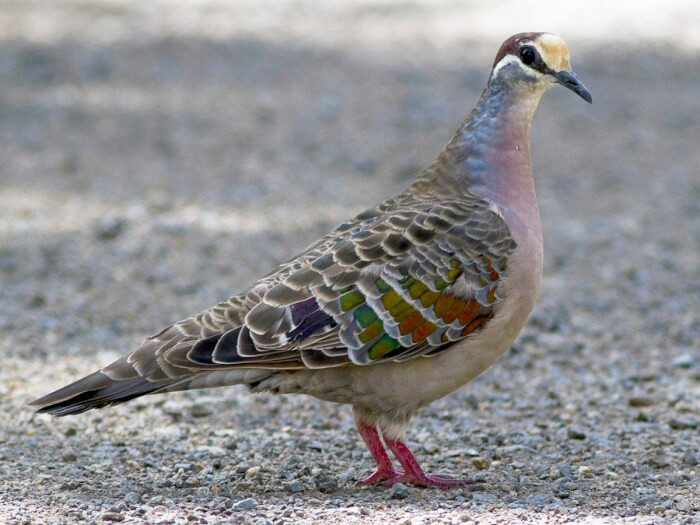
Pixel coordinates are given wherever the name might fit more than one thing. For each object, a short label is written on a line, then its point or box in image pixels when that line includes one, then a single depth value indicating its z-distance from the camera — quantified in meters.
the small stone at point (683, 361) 13.91
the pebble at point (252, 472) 10.45
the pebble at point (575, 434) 11.63
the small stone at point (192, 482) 10.16
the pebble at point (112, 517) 9.00
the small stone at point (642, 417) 12.17
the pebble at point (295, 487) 9.95
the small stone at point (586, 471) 10.48
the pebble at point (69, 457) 10.73
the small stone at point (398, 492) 9.86
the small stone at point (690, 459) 10.76
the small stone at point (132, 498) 9.45
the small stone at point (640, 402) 12.66
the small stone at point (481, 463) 10.86
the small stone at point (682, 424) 11.87
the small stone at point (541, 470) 10.45
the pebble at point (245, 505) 9.30
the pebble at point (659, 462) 10.73
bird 9.57
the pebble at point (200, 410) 12.37
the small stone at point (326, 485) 10.04
